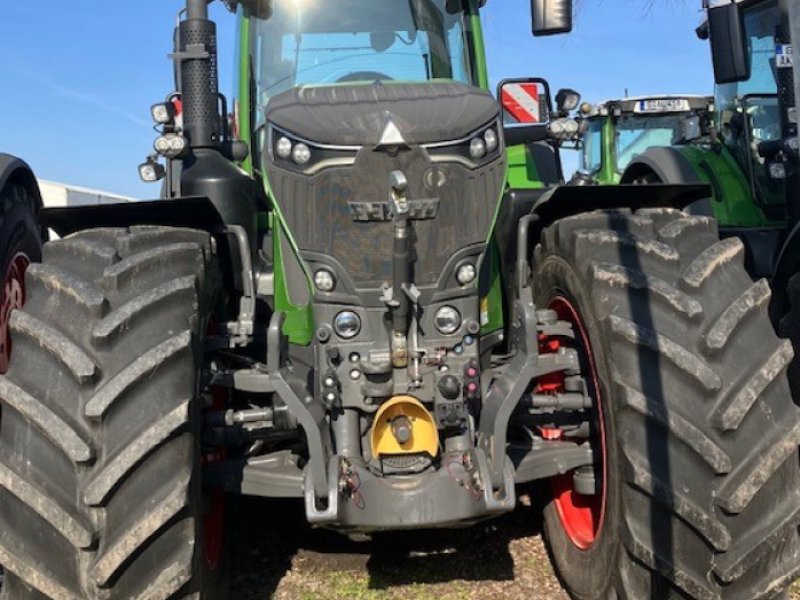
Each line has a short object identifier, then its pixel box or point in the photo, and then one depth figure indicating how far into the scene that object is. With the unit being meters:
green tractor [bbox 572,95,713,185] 13.18
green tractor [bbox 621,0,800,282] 6.17
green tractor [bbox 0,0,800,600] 2.62
